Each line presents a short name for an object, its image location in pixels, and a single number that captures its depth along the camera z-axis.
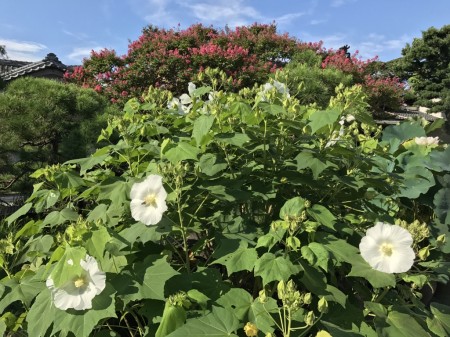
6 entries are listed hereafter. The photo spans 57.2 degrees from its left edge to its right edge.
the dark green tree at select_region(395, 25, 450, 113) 13.36
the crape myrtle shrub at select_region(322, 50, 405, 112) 6.86
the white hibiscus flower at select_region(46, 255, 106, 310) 1.08
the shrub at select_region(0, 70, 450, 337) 1.11
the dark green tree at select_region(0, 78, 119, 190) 3.85
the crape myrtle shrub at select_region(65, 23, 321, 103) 5.98
